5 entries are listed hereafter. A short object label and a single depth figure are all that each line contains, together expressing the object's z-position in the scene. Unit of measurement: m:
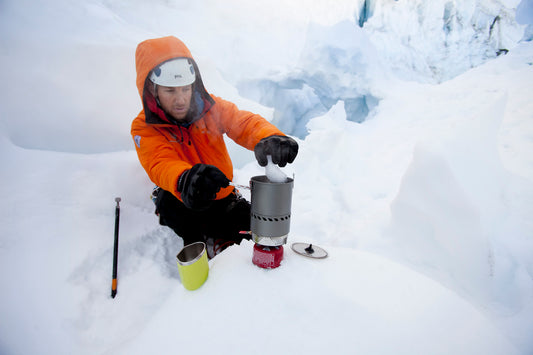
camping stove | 0.73
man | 0.90
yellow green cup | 0.69
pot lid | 0.86
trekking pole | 0.96
